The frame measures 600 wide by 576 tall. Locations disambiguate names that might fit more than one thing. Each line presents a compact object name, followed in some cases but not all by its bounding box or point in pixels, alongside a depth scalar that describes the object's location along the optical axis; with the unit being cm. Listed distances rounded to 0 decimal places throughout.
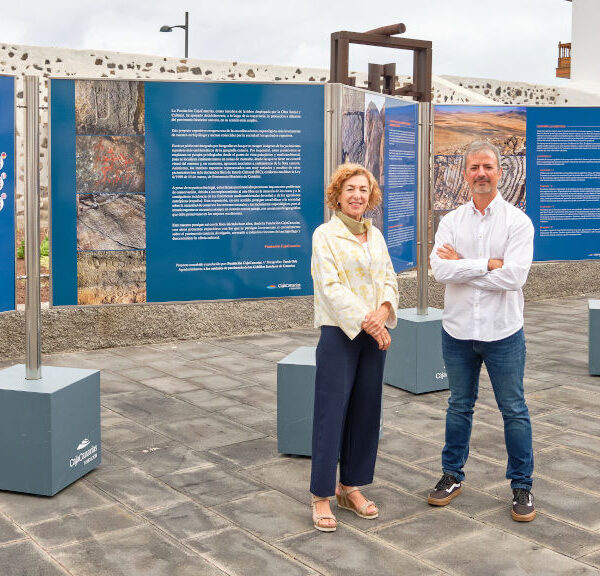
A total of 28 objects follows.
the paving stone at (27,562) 327
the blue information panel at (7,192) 437
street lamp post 2339
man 377
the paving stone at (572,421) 521
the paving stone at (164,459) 449
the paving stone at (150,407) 548
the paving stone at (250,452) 462
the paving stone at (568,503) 380
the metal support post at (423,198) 629
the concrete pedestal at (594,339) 666
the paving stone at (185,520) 367
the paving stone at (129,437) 489
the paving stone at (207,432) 496
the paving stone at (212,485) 409
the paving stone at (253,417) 527
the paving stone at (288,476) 418
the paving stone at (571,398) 576
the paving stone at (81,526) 360
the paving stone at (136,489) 402
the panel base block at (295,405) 468
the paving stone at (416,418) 523
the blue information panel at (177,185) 550
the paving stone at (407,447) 471
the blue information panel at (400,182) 620
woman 359
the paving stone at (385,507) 379
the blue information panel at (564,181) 867
